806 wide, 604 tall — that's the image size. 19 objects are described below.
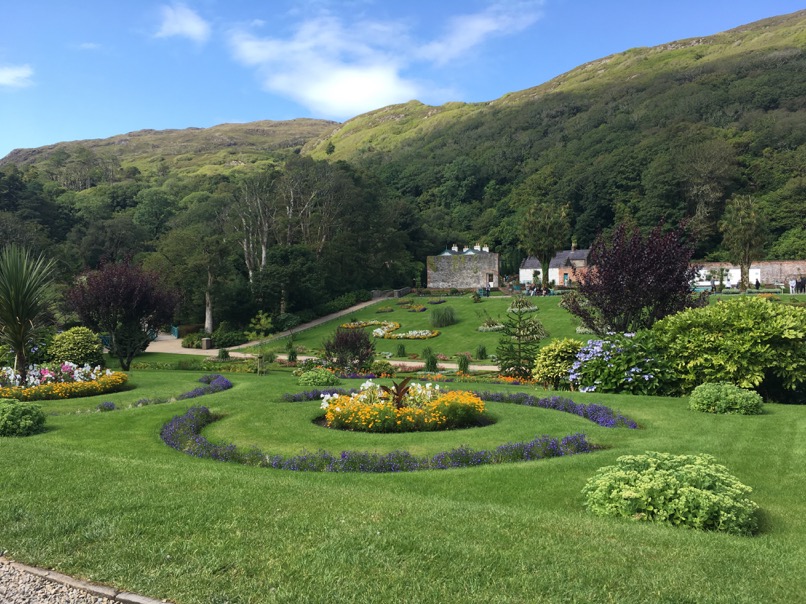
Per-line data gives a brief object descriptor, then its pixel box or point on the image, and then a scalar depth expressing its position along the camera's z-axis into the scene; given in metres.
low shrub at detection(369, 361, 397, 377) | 21.64
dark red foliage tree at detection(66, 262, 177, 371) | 22.00
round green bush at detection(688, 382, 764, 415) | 10.42
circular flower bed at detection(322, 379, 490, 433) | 10.41
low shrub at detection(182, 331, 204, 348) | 36.88
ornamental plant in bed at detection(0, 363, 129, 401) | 14.17
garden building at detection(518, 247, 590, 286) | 60.84
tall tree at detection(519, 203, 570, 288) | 54.81
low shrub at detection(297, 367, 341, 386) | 15.60
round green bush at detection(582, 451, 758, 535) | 5.25
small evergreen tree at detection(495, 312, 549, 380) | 19.11
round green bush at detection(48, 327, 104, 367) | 19.31
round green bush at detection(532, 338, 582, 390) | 14.84
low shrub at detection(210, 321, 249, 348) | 36.72
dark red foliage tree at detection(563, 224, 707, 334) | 14.73
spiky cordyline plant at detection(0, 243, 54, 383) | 13.83
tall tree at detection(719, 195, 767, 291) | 46.88
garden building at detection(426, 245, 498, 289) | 60.62
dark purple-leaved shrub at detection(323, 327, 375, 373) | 21.89
